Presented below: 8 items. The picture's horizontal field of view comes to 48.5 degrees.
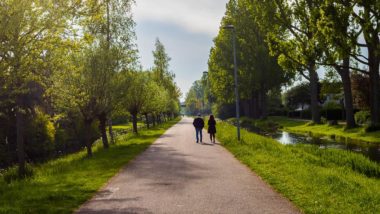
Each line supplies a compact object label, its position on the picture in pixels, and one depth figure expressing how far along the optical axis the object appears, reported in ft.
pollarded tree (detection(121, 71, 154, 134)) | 116.16
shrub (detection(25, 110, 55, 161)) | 88.33
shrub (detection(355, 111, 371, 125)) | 122.31
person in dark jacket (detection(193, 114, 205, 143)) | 88.43
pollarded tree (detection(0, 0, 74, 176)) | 31.68
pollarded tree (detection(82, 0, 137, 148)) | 67.86
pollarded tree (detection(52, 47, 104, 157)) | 63.62
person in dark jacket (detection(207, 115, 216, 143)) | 87.10
